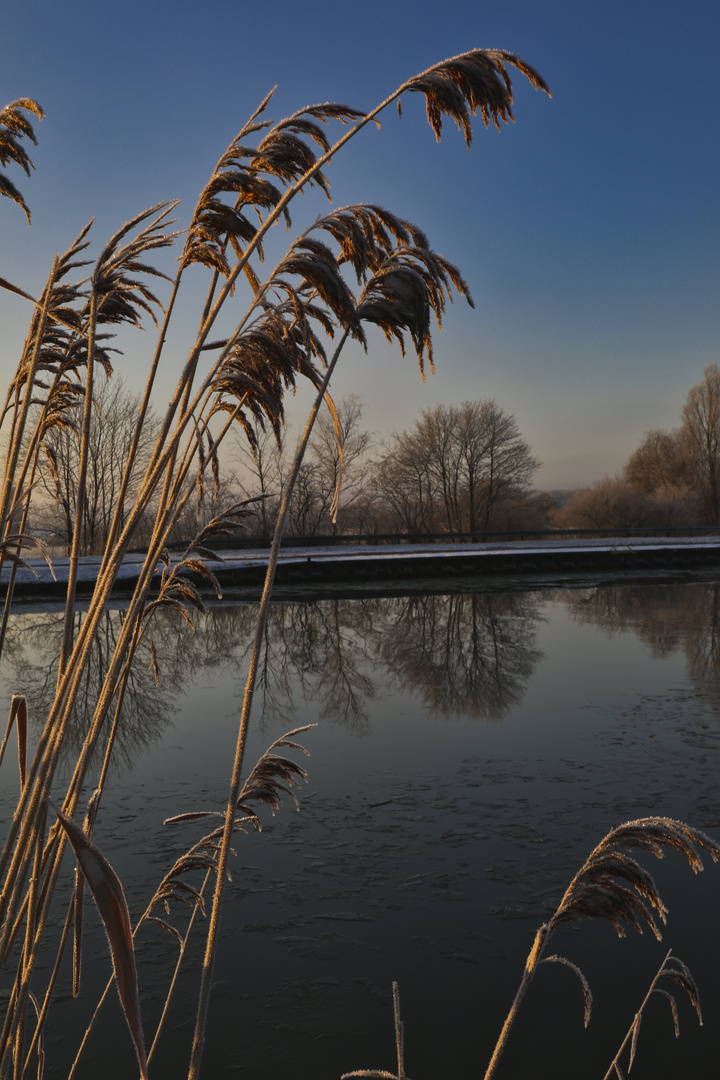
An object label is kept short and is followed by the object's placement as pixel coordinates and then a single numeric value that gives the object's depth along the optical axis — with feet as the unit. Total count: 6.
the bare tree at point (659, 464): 181.37
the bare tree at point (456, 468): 158.92
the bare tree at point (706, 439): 178.09
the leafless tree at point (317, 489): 139.44
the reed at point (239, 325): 6.01
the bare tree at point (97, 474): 117.80
